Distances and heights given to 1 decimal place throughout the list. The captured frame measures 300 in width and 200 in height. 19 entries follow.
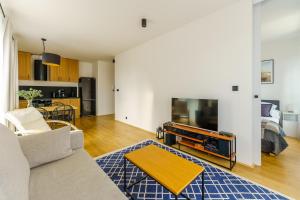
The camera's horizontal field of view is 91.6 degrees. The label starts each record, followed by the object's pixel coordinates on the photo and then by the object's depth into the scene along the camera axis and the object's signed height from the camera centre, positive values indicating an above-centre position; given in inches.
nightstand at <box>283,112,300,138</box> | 139.6 -25.8
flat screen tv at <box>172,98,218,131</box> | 96.9 -10.6
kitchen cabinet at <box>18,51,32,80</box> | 193.0 +44.1
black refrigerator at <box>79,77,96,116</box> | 252.7 +5.5
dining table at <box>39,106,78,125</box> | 140.4 -10.5
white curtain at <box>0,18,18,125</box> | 98.0 +20.7
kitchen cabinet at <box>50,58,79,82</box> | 220.8 +43.0
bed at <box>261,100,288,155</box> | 100.3 -28.1
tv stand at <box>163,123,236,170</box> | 87.6 -28.8
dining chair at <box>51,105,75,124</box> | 164.9 -18.6
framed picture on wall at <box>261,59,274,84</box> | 157.8 +29.2
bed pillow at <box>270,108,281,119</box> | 136.1 -14.5
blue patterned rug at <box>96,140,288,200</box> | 64.7 -42.8
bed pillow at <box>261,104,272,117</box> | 137.8 -11.5
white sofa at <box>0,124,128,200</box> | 35.7 -25.7
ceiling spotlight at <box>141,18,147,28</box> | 108.3 +56.7
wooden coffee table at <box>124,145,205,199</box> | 49.4 -27.8
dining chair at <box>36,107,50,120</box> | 143.8 -15.8
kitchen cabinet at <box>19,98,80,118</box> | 193.3 -5.0
